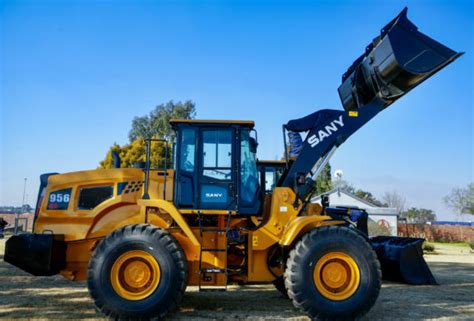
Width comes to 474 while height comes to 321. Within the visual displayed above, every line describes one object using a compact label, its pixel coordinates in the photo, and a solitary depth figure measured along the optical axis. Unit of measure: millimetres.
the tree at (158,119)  39281
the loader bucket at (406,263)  10438
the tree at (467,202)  59062
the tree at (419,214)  79462
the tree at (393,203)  77238
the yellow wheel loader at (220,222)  6430
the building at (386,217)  28802
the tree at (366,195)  72962
